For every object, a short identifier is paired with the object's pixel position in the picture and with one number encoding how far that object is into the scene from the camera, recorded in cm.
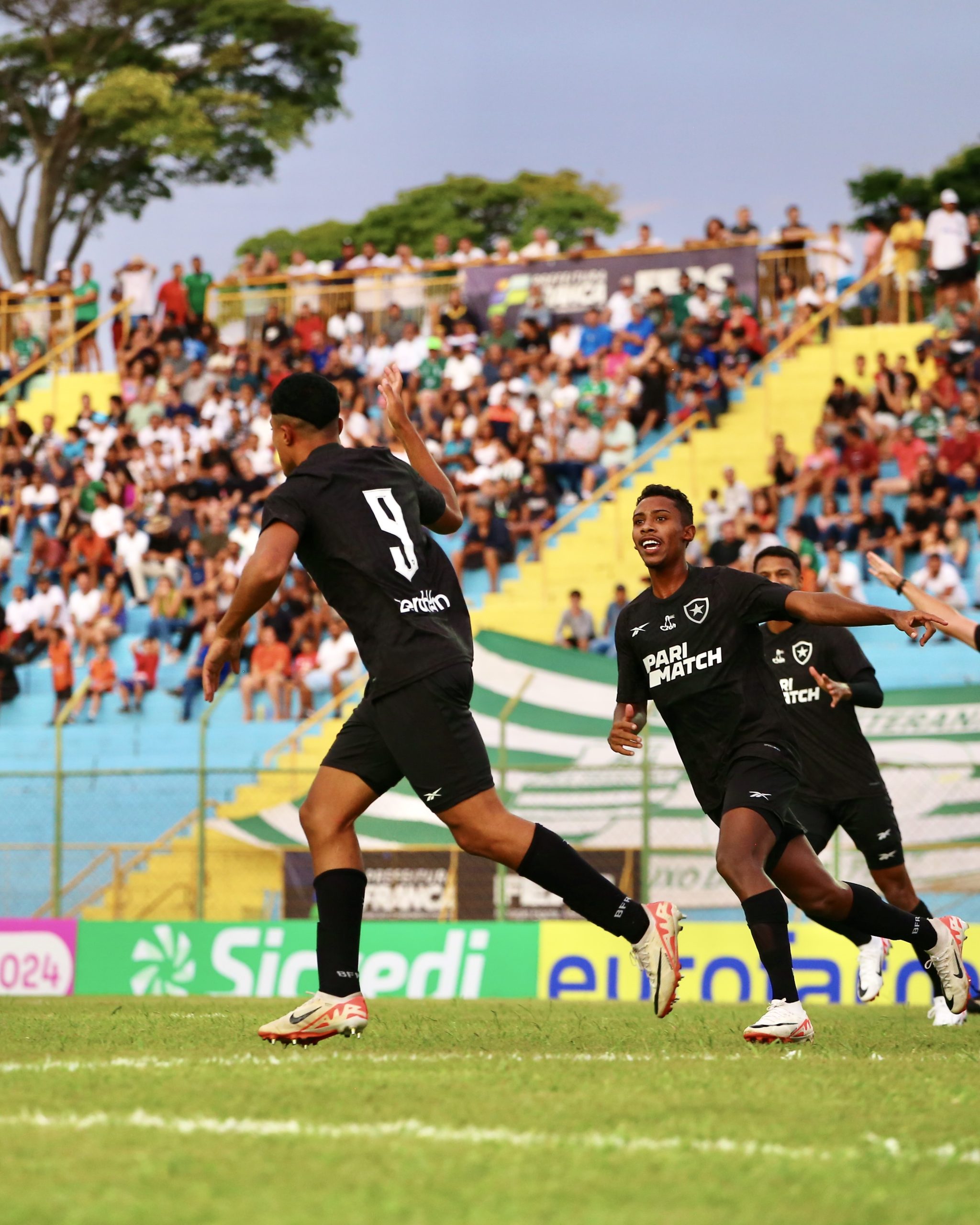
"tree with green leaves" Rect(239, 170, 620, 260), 5950
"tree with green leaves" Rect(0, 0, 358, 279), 4872
